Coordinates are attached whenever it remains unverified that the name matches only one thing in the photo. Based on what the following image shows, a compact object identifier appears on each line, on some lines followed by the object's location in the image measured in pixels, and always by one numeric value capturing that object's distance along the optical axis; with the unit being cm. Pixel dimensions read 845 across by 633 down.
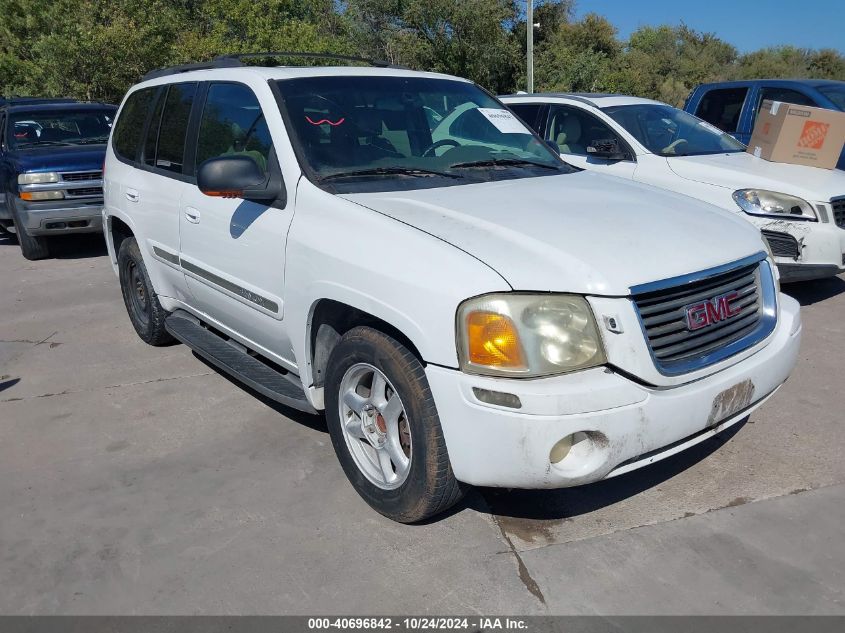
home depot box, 710
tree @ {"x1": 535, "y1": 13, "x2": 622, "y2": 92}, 3831
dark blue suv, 917
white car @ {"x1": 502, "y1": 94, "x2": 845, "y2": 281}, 621
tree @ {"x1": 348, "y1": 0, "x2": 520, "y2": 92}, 3431
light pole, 3045
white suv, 279
